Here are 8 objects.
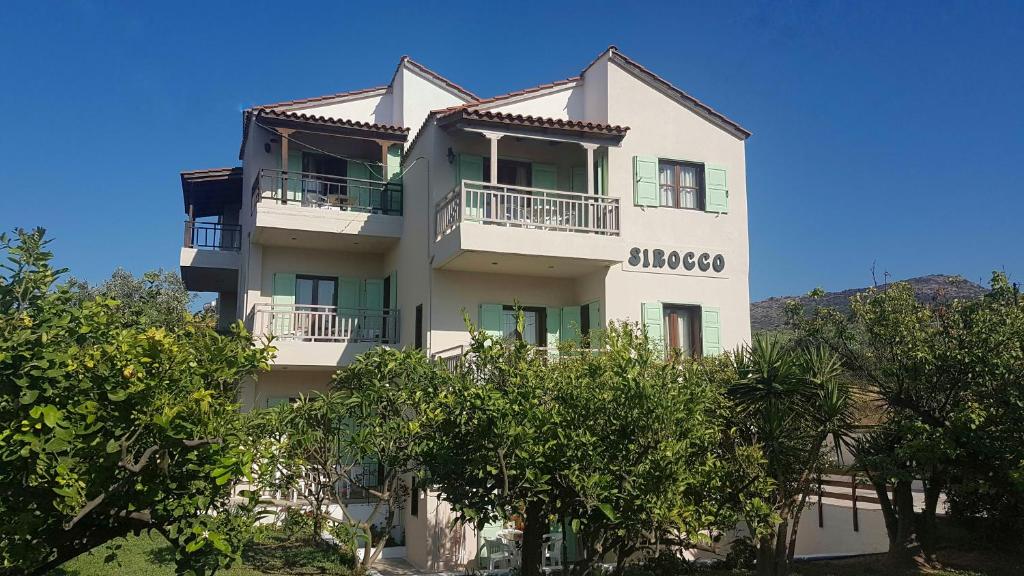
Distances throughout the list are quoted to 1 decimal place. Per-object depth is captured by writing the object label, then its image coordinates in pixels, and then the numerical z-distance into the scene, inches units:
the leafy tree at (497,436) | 371.2
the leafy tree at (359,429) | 485.4
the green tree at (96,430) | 209.9
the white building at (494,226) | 650.8
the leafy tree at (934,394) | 490.3
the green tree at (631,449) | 366.6
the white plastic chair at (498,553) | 610.2
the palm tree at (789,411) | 483.5
